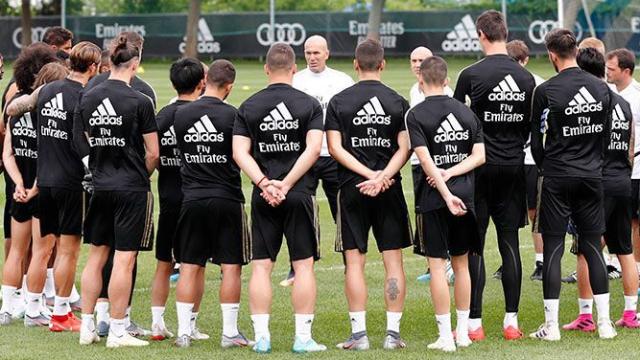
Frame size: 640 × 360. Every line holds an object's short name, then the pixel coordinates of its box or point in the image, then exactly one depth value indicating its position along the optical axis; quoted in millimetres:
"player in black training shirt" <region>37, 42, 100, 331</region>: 19437
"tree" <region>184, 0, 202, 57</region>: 98187
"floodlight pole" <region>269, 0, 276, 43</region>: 101981
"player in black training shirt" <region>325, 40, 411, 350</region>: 18141
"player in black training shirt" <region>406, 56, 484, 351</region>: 17828
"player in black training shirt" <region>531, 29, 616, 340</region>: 18516
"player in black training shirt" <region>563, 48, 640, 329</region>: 19344
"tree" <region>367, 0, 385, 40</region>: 97625
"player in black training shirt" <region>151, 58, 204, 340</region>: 18734
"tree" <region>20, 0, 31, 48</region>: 103631
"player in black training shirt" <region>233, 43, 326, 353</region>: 17828
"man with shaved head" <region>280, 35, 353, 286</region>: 22969
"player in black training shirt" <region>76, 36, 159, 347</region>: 18203
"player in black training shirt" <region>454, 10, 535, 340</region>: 18859
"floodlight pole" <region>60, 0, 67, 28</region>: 110000
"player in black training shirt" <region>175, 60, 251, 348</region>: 18094
